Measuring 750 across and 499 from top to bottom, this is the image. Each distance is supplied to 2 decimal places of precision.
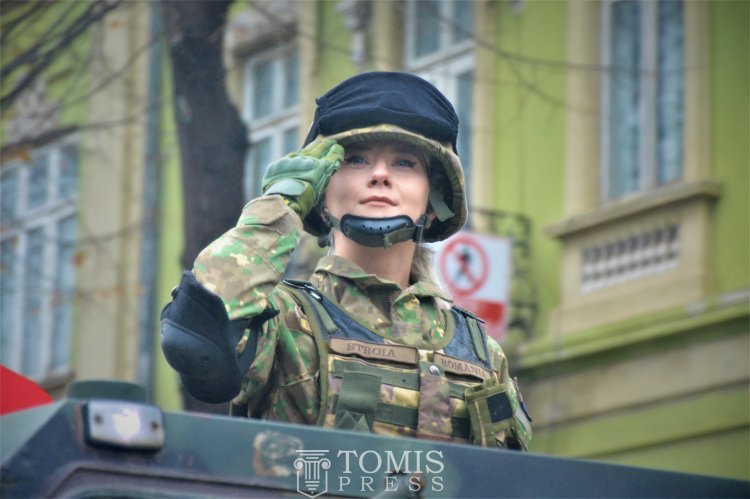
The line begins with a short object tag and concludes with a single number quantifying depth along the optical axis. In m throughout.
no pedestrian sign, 27.89
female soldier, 8.66
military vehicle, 7.08
